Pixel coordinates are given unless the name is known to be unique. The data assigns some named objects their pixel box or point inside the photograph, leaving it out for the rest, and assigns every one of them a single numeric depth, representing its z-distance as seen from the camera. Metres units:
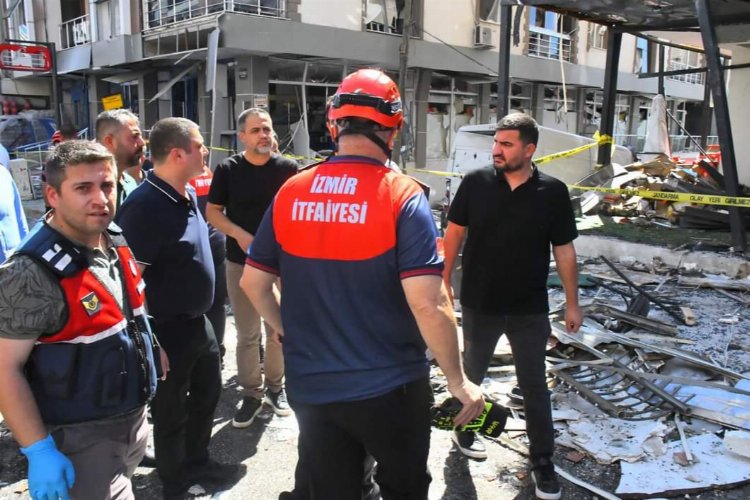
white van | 11.33
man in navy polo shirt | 2.97
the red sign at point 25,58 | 16.92
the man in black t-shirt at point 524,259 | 3.28
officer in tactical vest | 1.90
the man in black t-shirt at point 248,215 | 4.13
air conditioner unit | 19.38
